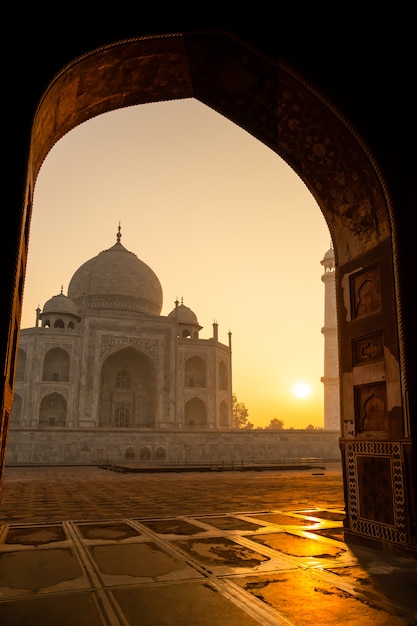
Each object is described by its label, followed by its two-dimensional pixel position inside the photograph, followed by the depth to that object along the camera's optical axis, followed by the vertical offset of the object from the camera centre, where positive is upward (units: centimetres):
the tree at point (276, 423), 6144 +53
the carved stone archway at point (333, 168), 379 +223
